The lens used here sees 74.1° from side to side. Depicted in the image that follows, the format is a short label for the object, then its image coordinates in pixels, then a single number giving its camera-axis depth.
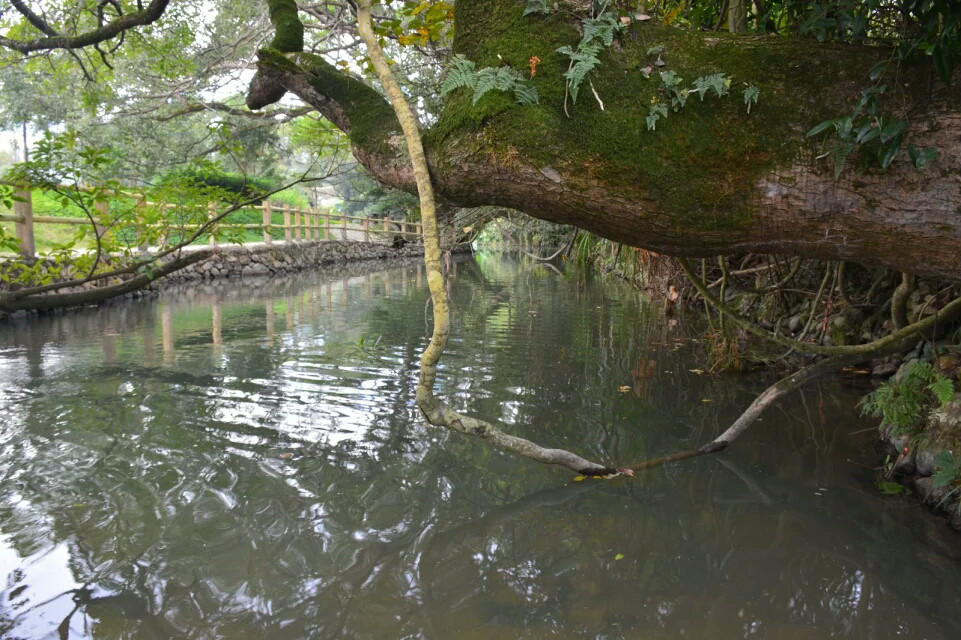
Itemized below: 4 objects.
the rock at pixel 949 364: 3.57
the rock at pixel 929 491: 3.19
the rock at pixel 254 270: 17.80
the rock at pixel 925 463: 3.38
